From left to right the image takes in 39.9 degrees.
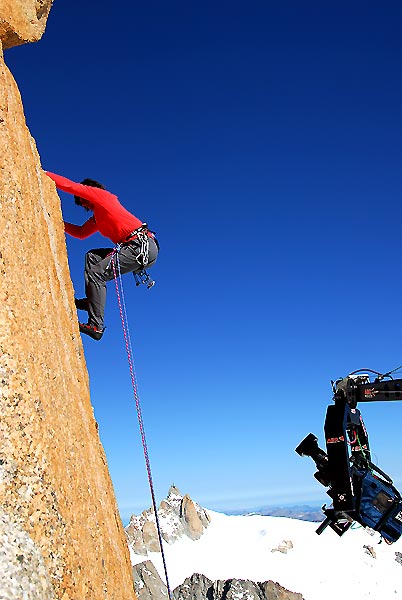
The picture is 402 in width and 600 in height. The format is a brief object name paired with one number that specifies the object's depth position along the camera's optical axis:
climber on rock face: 9.16
